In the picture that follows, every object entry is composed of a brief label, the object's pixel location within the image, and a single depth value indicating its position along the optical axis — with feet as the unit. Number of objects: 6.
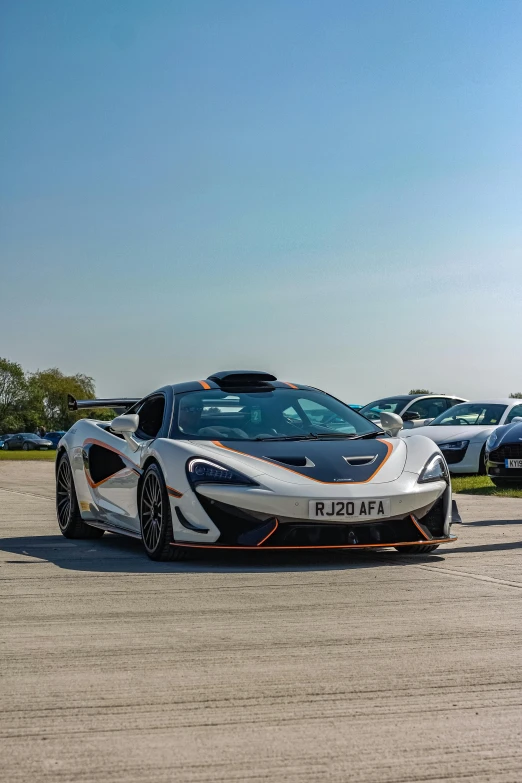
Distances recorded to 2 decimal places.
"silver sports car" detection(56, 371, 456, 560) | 24.62
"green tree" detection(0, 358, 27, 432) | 503.61
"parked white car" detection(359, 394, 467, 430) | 80.18
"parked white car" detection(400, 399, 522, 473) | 63.57
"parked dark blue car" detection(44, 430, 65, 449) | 318.45
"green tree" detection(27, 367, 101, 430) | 513.86
